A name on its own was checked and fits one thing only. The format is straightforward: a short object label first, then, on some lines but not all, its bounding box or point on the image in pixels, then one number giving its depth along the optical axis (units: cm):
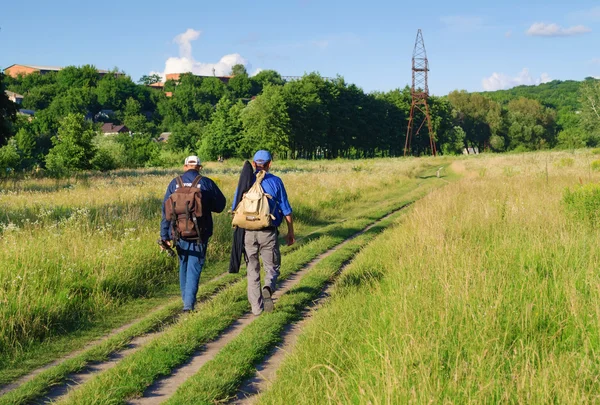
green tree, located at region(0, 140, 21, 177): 3248
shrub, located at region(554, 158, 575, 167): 3269
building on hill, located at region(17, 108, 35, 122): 15219
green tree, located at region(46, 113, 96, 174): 4838
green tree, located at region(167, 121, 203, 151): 12562
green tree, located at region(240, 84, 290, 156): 8100
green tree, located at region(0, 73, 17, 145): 3631
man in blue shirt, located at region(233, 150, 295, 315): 782
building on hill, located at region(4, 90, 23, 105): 17180
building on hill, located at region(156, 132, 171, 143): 16776
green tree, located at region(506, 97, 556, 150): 13112
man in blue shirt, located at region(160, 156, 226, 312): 817
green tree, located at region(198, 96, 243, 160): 9719
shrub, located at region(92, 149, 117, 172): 5233
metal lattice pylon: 8805
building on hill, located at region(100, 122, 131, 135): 16488
